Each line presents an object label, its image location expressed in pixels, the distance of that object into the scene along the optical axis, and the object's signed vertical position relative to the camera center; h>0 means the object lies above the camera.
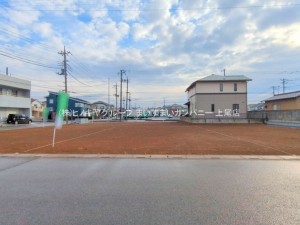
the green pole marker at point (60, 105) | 9.94 +0.44
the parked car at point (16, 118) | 31.73 -0.81
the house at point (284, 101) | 31.74 +2.60
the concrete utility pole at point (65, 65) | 33.68 +8.59
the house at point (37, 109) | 64.23 +1.71
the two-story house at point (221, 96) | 34.37 +3.48
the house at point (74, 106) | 58.53 +2.40
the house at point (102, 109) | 72.68 +2.09
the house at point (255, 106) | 70.41 +3.76
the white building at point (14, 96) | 31.48 +3.09
